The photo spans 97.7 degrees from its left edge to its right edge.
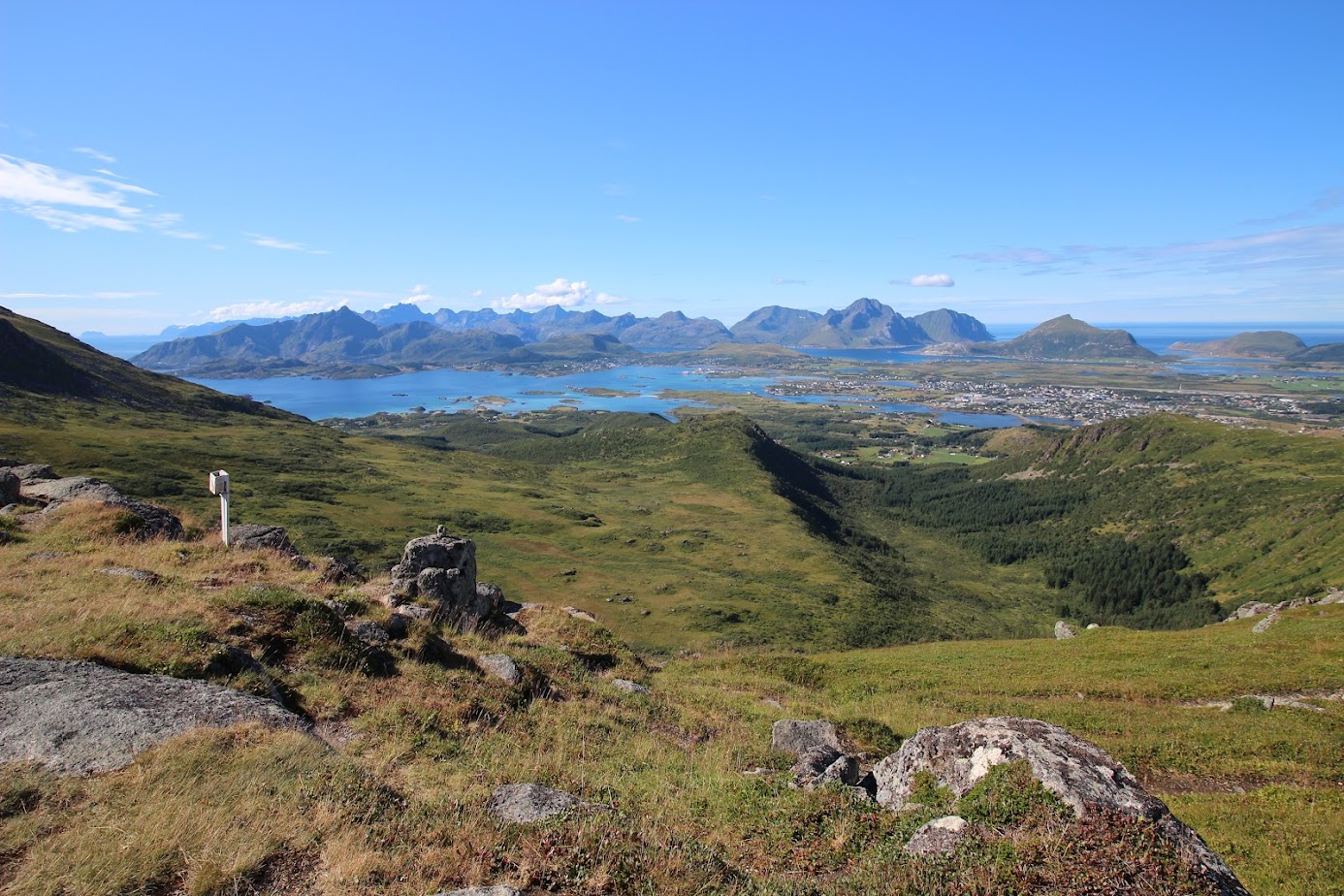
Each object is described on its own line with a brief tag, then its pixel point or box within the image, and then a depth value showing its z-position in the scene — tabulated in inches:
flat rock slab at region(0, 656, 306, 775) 295.1
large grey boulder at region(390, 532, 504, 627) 814.5
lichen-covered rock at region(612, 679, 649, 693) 660.1
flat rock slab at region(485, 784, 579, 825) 315.3
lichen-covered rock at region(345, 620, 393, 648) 550.6
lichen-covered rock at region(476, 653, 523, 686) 564.8
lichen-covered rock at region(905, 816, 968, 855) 307.9
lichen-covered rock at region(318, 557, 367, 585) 773.9
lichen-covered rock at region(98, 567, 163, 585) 578.6
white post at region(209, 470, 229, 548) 743.1
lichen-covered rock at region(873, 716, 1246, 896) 301.0
